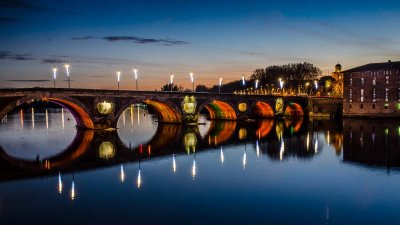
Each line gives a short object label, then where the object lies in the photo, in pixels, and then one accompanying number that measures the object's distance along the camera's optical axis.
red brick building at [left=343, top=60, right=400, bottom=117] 89.00
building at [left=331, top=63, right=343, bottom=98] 136.96
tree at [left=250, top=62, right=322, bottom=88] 135.88
